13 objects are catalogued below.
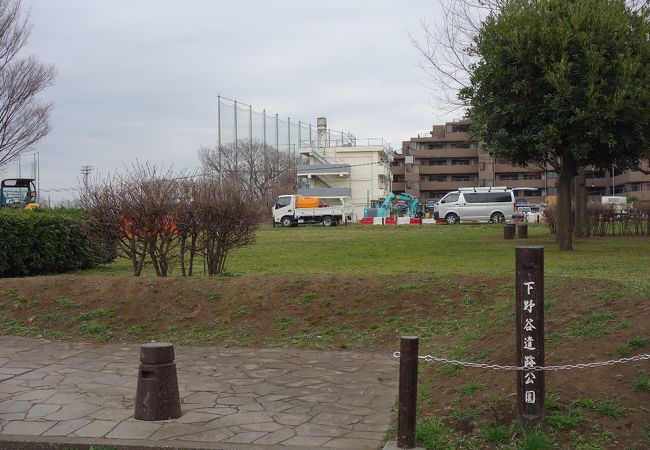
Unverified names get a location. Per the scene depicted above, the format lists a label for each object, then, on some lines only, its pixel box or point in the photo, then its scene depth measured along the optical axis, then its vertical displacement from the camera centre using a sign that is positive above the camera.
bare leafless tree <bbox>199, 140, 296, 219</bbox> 62.91 +5.20
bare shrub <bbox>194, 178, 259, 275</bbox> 11.30 +0.00
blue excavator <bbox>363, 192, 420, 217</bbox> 51.50 +0.79
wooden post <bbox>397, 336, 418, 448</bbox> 4.66 -1.18
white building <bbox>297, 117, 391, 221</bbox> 68.75 +5.20
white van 40.81 +0.59
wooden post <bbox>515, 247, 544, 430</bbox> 4.76 -0.81
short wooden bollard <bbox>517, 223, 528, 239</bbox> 22.94 -0.49
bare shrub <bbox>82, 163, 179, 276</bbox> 10.95 +0.06
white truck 42.97 +0.37
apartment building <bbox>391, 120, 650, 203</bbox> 78.25 +5.33
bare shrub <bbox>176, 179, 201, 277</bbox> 11.11 -0.01
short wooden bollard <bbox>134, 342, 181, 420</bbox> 5.48 -1.33
